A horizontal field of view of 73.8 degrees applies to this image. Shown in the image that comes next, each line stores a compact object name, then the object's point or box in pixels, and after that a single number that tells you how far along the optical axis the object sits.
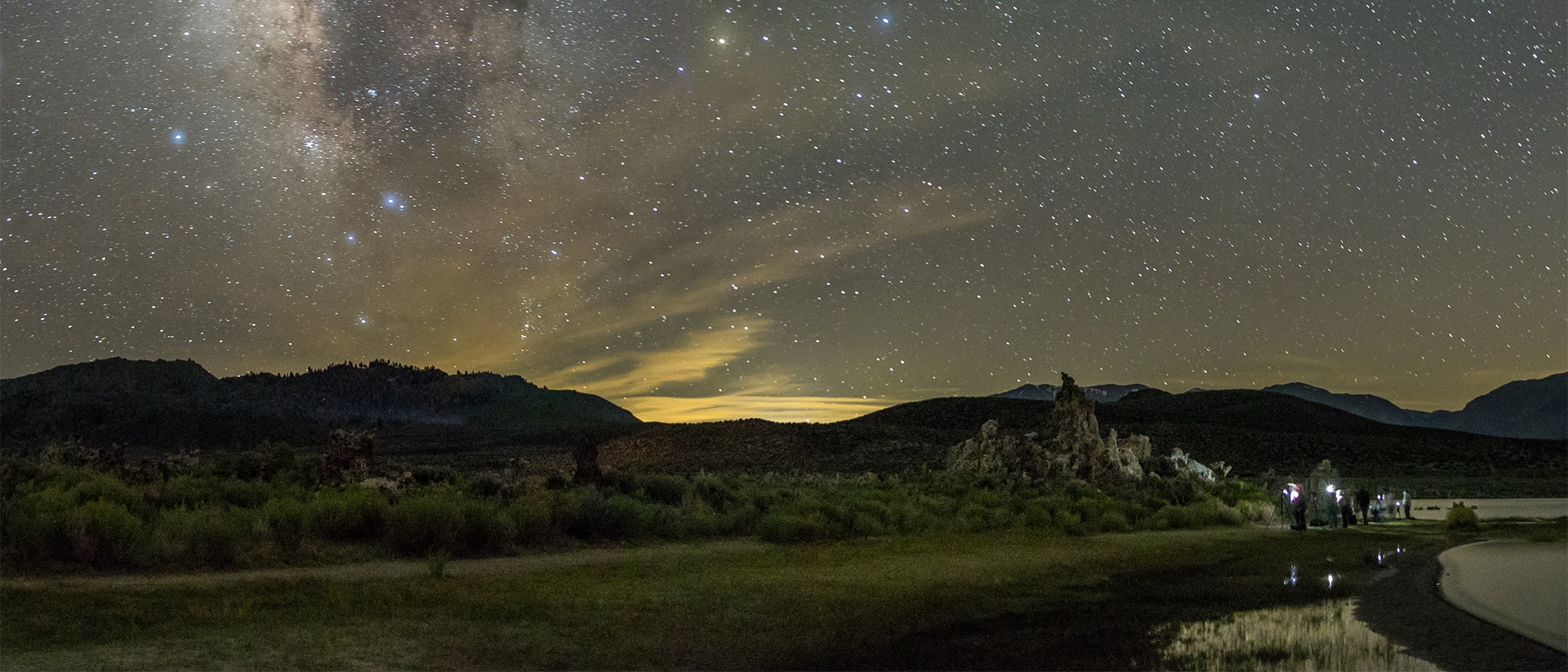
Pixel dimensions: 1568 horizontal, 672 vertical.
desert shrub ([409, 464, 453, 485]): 28.59
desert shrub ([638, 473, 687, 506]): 26.50
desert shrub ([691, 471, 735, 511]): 26.52
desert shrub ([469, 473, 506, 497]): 25.33
